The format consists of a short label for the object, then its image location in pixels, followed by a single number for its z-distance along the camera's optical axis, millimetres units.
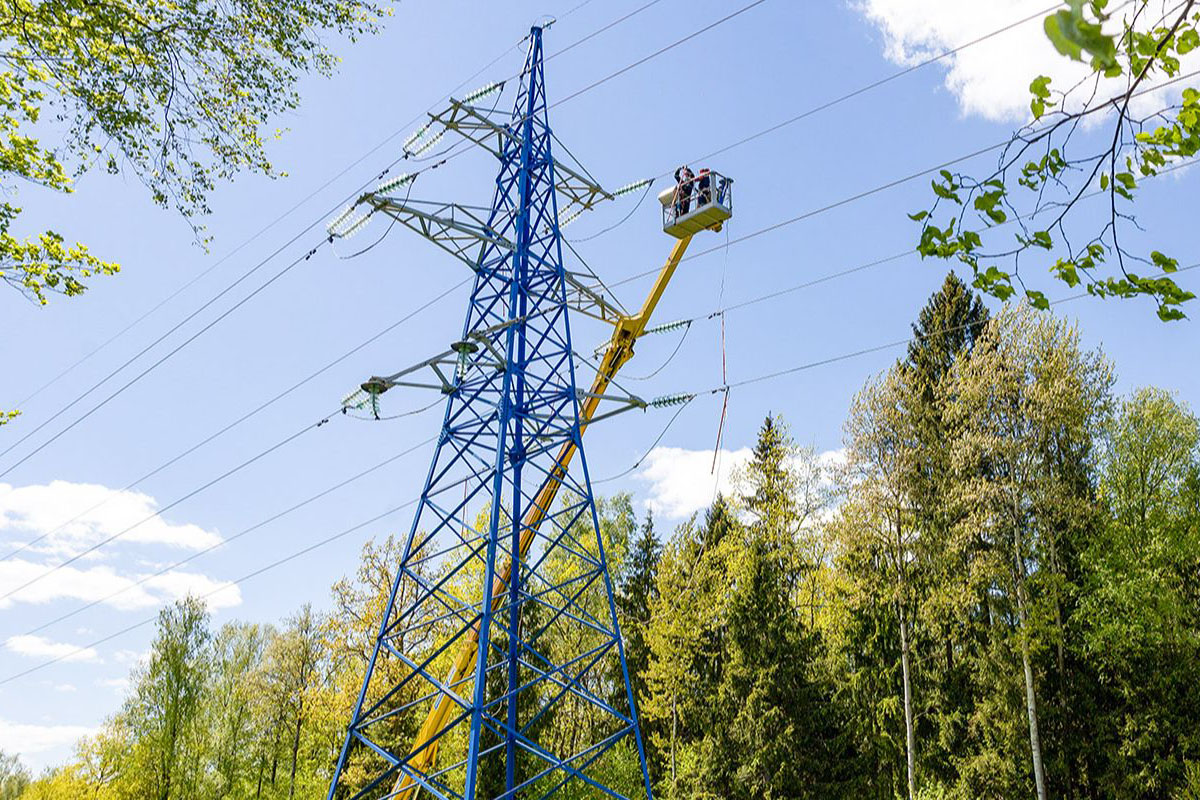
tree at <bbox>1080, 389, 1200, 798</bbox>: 17391
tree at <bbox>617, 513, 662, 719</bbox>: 26375
